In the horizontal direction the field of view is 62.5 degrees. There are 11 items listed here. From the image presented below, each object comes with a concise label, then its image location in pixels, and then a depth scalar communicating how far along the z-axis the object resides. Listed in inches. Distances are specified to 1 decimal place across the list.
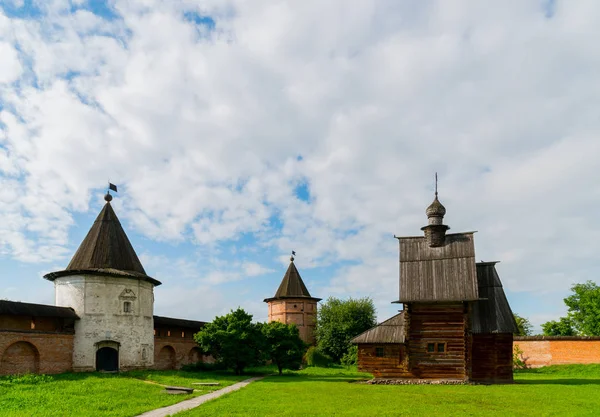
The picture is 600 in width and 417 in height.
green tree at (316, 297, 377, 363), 1665.8
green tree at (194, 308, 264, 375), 1154.0
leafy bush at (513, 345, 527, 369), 1328.7
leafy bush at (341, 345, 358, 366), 1542.9
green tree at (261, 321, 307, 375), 1212.5
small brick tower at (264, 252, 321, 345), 1798.7
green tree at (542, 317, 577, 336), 1758.1
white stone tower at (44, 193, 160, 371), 1037.8
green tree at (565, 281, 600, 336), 1755.7
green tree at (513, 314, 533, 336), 2030.0
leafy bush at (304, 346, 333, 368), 1598.2
